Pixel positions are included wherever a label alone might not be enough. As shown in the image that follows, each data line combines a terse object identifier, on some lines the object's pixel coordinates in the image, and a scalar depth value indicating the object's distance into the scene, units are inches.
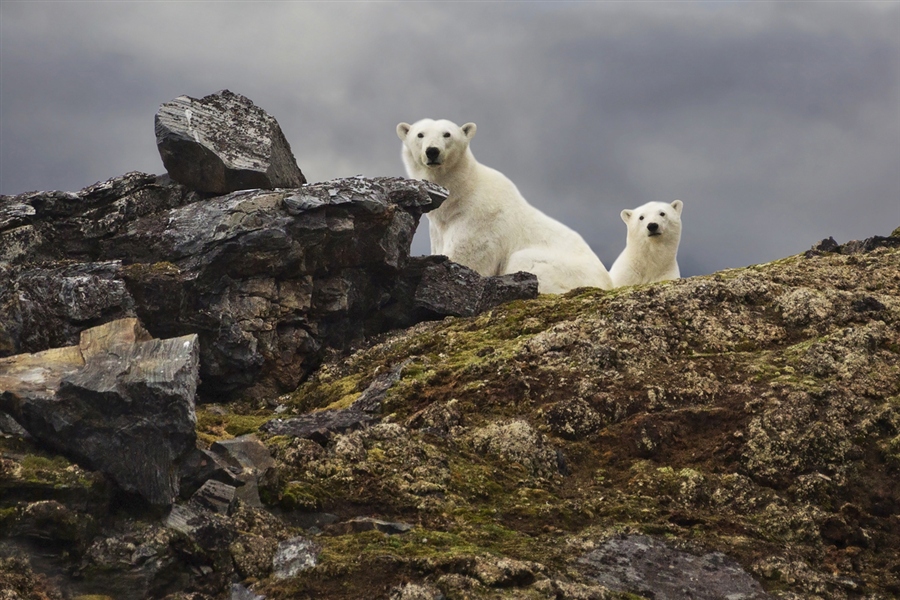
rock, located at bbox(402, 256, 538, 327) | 1151.6
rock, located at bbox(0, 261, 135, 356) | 868.6
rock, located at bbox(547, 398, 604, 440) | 751.7
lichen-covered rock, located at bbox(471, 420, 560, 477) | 705.6
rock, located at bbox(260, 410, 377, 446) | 713.0
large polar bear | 1578.5
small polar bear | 1850.4
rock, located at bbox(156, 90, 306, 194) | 1061.1
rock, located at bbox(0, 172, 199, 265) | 1000.9
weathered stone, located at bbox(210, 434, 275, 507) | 629.9
